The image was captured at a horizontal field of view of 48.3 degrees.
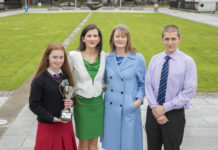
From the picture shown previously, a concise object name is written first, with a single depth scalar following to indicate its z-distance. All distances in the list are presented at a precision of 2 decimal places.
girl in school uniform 2.91
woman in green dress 3.25
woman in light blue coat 3.24
